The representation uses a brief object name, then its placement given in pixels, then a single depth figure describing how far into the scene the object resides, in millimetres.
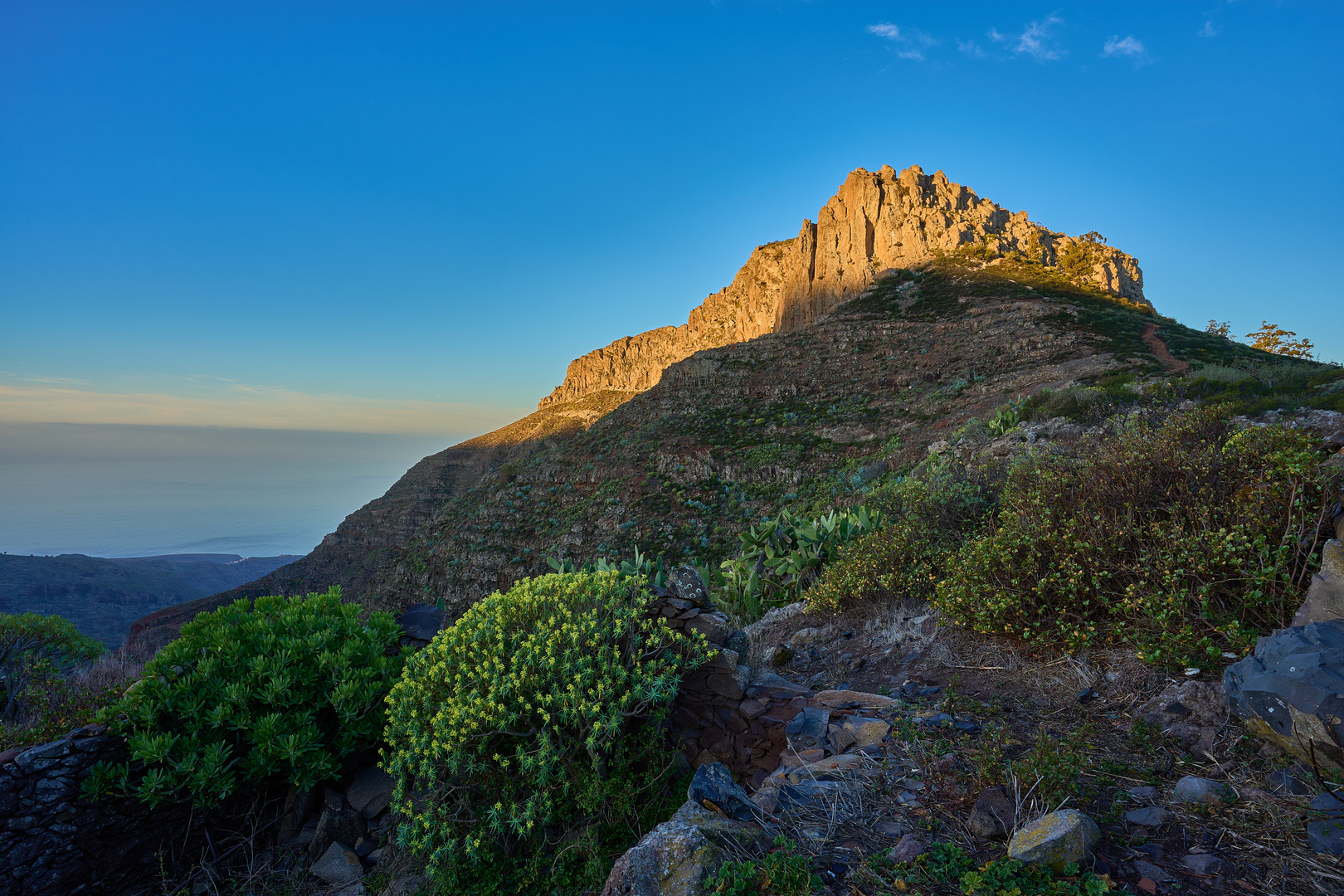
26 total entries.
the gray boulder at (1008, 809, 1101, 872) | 2088
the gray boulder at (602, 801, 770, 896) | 2285
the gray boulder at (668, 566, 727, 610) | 6548
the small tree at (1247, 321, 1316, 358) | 45050
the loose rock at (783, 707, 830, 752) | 3623
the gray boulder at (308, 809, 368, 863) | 4133
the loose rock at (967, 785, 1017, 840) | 2371
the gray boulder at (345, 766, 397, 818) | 4344
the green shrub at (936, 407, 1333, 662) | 3666
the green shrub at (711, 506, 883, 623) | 9000
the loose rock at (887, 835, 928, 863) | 2287
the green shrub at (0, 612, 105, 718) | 7316
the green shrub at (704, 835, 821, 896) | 2127
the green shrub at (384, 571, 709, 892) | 3309
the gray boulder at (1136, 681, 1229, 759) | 2988
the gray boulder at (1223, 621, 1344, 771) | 2432
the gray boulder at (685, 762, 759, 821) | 2791
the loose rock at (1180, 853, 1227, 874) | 2096
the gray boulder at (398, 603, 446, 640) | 5902
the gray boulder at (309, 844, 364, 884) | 3951
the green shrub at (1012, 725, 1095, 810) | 2494
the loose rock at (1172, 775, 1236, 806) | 2443
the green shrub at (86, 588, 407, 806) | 3740
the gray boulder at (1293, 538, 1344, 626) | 3141
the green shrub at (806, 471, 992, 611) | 6484
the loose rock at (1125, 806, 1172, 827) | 2371
